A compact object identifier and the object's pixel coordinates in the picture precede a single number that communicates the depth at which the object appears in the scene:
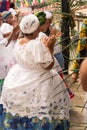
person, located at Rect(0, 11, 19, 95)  5.84
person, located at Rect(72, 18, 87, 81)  2.68
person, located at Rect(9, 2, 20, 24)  6.24
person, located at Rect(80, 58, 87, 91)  1.82
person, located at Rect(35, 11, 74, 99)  4.87
